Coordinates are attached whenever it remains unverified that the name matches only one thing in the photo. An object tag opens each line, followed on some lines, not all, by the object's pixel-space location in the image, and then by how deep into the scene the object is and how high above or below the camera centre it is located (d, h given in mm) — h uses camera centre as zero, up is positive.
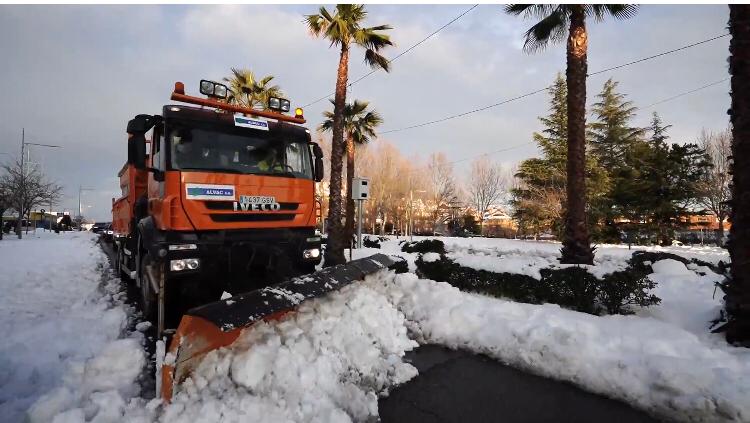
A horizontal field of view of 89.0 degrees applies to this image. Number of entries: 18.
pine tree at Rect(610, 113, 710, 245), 27188 +2580
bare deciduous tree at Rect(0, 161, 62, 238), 27453 +2234
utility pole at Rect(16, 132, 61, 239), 26908 +1633
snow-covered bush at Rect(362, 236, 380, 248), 20956 -1282
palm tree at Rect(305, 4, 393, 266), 13242 +6852
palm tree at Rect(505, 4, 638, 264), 9555 +2230
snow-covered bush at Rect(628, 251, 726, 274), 8572 -908
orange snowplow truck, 4762 +229
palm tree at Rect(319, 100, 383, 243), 23625 +5984
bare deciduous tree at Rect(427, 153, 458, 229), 50941 +4091
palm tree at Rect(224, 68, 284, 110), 21772 +7535
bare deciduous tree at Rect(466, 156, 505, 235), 49656 +3628
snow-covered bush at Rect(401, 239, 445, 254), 15280 -1103
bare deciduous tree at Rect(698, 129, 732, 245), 26375 +2729
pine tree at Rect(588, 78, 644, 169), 37812 +8793
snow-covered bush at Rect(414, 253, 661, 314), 5680 -1087
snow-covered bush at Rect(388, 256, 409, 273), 7605 -939
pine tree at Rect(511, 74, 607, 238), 28766 +3216
